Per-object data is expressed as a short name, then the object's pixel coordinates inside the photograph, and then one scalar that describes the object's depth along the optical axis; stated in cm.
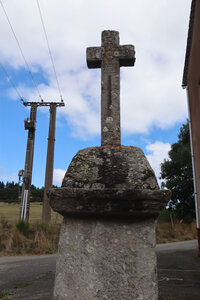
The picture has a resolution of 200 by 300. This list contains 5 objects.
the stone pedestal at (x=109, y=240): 150
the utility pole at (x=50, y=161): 1202
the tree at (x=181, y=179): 1748
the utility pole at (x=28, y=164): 1164
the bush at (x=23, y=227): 993
